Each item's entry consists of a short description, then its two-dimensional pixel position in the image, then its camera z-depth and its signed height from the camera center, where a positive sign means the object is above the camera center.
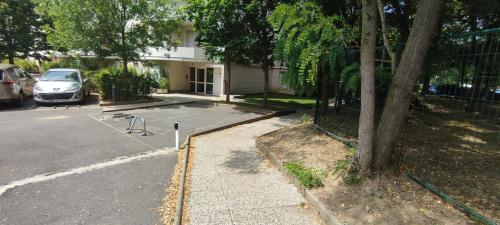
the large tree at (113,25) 14.13 +2.12
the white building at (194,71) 21.39 -0.07
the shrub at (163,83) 21.50 -1.09
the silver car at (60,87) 13.00 -1.11
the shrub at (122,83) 14.86 -0.91
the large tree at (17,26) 27.69 +3.49
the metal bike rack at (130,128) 8.76 -1.94
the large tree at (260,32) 13.77 +2.06
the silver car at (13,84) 11.98 -1.02
